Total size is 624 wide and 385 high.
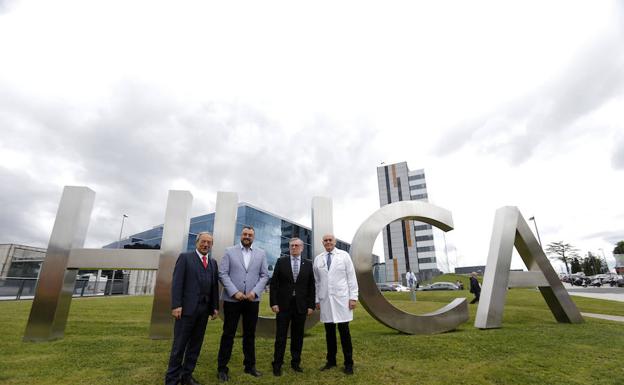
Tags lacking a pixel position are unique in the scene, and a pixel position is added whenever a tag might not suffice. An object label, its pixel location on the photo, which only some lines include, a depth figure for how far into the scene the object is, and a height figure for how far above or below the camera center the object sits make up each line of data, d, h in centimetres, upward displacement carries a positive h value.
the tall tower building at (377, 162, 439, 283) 6650 +1046
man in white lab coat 432 -13
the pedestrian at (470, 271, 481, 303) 1578 -9
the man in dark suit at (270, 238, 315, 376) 437 -15
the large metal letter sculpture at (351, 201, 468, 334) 649 -6
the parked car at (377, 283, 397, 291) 3899 -34
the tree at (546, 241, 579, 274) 6315 +674
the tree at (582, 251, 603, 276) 7479 +447
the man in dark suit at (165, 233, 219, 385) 363 -23
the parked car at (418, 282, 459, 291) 3401 -20
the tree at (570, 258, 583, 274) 7814 +439
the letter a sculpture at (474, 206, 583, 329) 741 +23
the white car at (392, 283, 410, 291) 4128 -36
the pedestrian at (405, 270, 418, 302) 1789 -1
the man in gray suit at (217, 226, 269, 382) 403 -9
